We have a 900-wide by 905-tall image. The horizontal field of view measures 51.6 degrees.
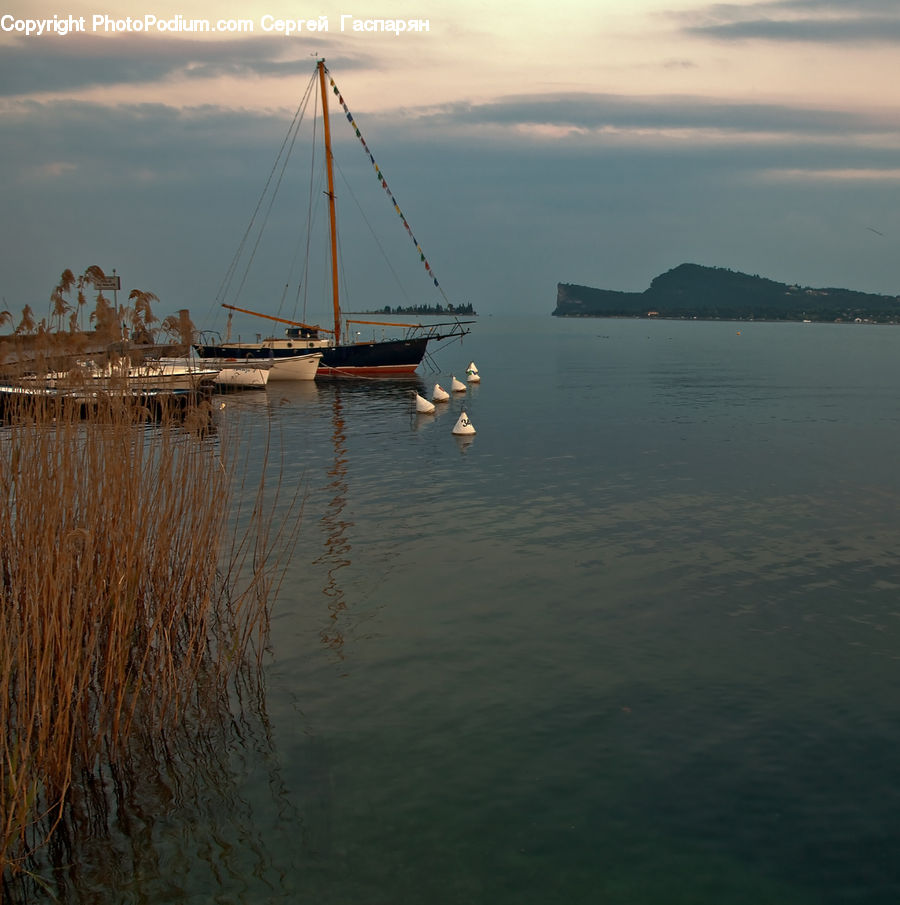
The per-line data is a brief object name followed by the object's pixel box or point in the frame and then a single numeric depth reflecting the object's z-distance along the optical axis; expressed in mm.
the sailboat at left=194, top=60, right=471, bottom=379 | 54000
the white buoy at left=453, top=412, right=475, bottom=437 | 30641
